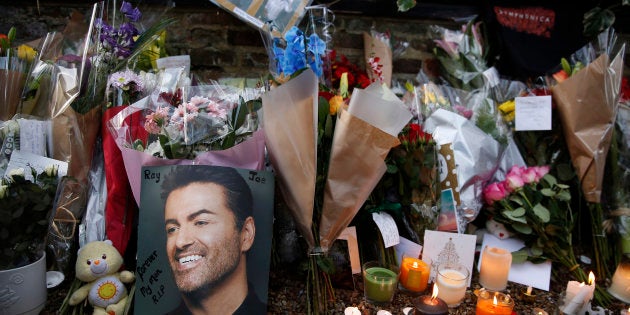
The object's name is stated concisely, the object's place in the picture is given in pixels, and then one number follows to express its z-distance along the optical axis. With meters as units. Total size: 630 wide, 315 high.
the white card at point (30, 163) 1.64
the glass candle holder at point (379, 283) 1.69
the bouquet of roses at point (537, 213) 2.03
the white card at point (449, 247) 1.91
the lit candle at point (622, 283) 1.91
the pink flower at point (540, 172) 2.14
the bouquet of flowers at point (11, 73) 1.78
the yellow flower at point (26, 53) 1.88
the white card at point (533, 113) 2.26
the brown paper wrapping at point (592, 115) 2.14
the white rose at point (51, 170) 1.57
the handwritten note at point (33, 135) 1.68
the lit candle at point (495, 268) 1.88
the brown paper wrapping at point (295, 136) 1.49
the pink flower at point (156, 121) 1.62
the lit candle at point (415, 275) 1.80
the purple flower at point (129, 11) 2.04
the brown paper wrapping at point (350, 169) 1.55
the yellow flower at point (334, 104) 1.77
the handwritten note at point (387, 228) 1.84
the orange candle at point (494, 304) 1.60
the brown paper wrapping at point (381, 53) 2.62
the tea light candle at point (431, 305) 1.43
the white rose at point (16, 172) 1.48
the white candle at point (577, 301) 1.70
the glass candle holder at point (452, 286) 1.72
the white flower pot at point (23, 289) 1.39
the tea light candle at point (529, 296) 1.84
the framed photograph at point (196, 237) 1.43
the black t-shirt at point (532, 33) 2.70
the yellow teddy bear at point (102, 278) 1.54
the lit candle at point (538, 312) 1.61
